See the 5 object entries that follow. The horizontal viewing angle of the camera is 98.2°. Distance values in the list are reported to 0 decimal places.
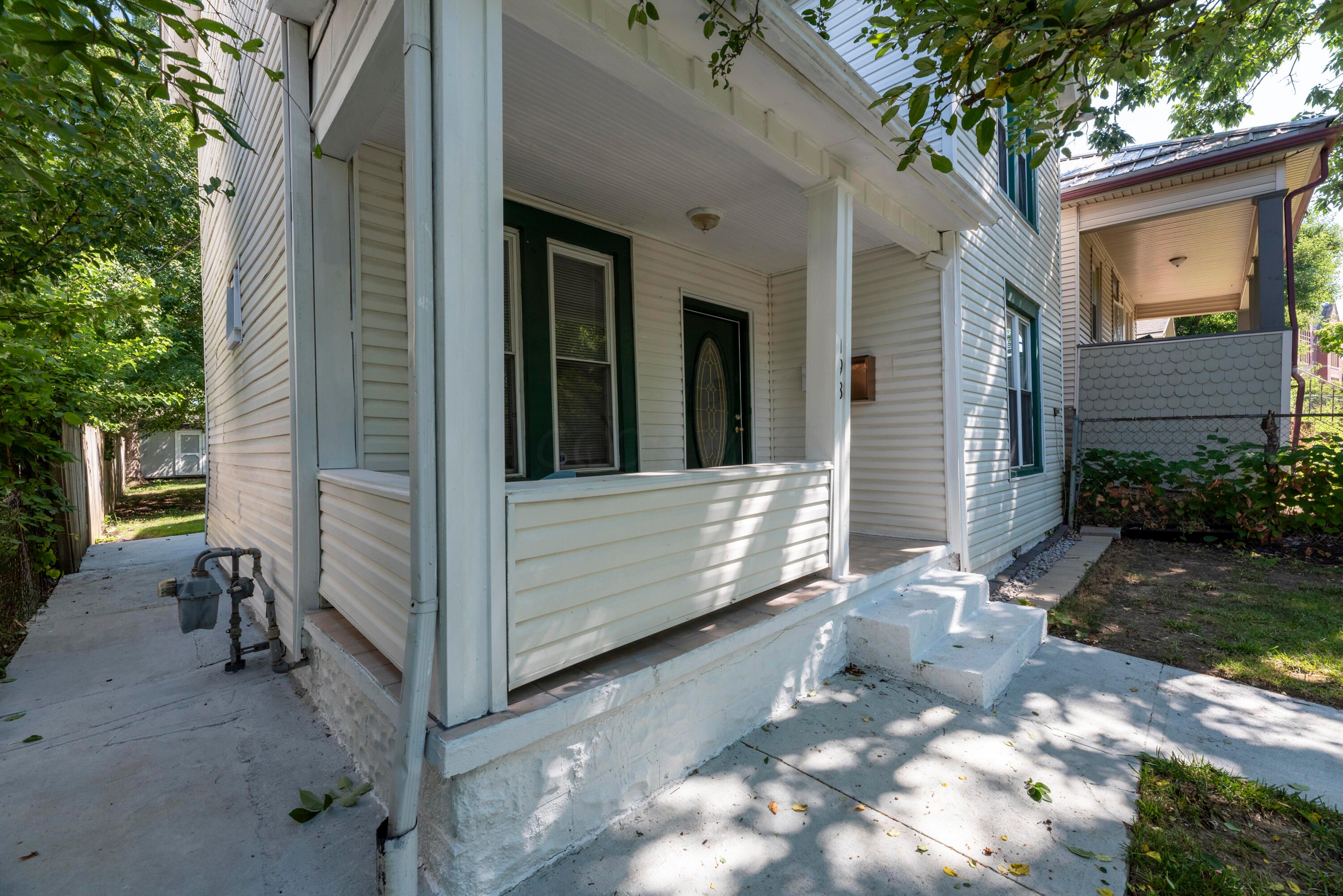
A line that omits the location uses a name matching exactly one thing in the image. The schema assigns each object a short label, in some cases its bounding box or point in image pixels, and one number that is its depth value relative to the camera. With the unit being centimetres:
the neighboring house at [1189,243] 706
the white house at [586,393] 173
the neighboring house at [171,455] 1689
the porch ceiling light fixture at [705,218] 399
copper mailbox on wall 491
